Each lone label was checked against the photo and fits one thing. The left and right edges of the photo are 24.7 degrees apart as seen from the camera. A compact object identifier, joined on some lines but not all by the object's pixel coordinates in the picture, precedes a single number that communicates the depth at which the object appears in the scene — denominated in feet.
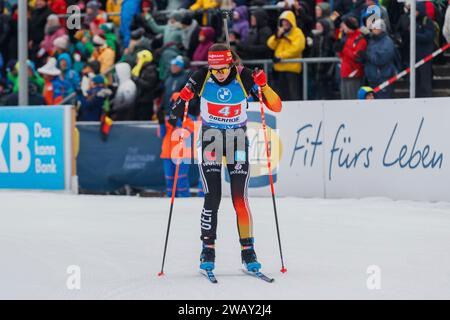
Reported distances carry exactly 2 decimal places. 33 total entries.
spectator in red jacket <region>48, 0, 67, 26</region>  69.00
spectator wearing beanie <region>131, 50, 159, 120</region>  57.82
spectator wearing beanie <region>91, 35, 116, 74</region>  62.80
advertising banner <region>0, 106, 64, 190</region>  55.31
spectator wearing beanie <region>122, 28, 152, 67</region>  60.49
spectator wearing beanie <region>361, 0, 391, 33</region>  50.67
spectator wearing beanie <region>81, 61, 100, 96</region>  61.46
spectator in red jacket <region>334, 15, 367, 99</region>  51.08
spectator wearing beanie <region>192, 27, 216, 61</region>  57.62
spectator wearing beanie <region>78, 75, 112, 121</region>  59.67
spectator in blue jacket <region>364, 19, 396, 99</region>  49.93
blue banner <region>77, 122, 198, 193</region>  54.65
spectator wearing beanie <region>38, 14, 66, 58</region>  67.15
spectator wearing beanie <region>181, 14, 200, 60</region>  58.95
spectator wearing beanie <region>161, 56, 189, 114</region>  55.47
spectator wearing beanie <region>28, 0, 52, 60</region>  69.46
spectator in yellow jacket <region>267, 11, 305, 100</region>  54.24
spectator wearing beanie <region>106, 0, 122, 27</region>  66.13
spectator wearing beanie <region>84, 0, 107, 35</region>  64.49
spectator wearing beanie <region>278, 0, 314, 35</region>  54.75
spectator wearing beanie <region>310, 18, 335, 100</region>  54.39
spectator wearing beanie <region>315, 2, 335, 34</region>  54.34
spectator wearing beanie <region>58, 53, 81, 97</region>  64.39
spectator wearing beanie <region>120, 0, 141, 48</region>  62.85
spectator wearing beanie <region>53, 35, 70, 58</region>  65.21
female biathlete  28.43
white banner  46.09
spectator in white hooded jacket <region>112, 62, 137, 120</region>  57.98
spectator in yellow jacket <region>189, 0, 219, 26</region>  58.70
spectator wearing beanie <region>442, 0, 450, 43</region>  48.34
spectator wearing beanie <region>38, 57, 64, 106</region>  64.28
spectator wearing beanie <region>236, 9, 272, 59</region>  55.83
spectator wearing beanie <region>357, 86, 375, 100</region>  49.57
